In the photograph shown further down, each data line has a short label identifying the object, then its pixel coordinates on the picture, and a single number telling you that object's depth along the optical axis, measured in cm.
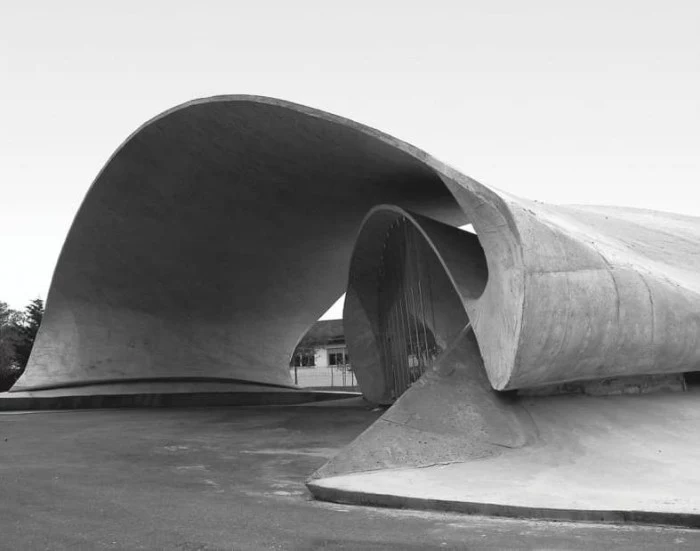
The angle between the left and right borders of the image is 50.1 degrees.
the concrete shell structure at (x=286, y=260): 988
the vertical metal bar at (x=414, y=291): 1747
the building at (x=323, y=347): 5725
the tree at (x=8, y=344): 3781
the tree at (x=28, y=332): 4462
